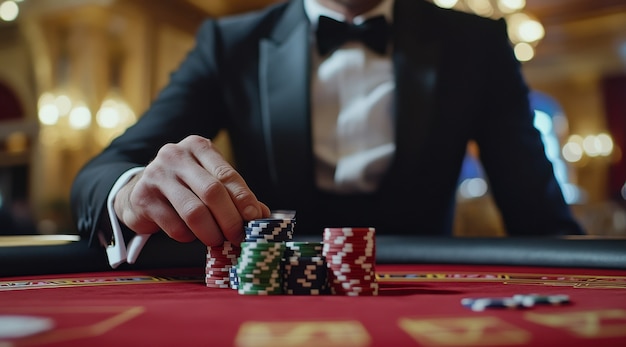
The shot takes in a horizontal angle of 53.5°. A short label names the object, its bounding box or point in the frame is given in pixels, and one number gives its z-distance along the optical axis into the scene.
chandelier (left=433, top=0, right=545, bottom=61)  5.39
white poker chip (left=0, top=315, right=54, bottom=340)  0.55
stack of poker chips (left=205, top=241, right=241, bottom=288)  1.03
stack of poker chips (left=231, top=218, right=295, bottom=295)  0.89
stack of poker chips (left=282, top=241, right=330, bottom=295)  0.90
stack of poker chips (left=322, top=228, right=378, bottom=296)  0.91
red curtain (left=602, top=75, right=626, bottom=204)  12.11
